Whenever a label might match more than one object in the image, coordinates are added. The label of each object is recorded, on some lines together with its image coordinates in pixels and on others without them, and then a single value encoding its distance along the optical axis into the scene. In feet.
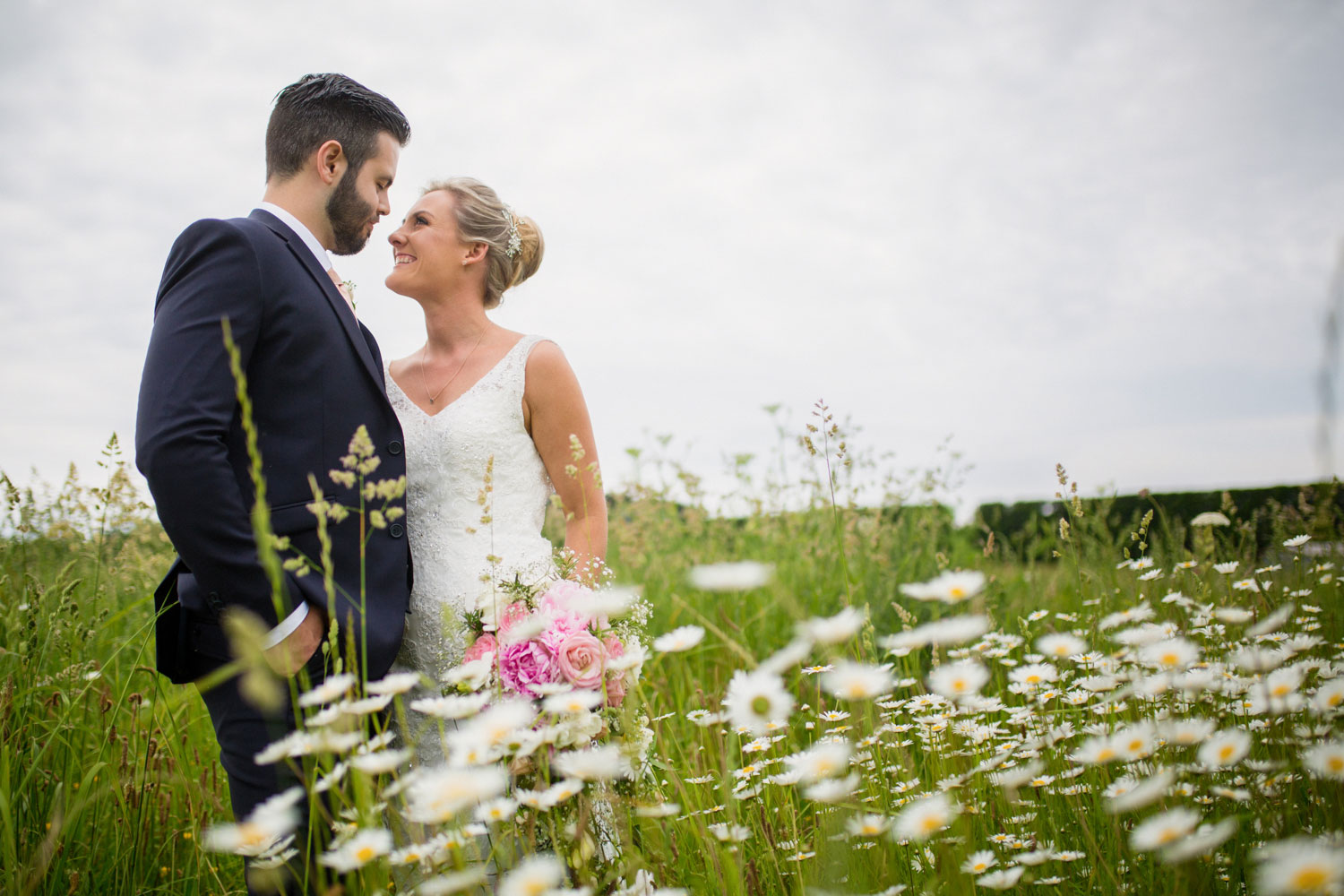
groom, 6.18
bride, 9.05
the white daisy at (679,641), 4.36
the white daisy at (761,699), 3.68
